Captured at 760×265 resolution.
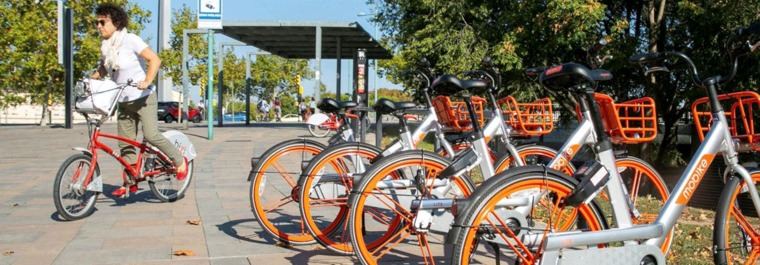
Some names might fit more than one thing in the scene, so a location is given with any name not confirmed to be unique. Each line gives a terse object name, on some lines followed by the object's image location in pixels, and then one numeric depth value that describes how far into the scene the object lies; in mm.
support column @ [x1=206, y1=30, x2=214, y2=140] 17328
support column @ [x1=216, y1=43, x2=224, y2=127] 29031
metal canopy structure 22641
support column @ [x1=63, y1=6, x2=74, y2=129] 24031
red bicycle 5646
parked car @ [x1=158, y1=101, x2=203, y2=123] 44906
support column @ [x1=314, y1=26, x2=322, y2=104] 21516
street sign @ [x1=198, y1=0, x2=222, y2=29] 15797
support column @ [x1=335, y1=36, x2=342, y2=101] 25594
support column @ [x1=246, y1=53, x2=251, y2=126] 30516
